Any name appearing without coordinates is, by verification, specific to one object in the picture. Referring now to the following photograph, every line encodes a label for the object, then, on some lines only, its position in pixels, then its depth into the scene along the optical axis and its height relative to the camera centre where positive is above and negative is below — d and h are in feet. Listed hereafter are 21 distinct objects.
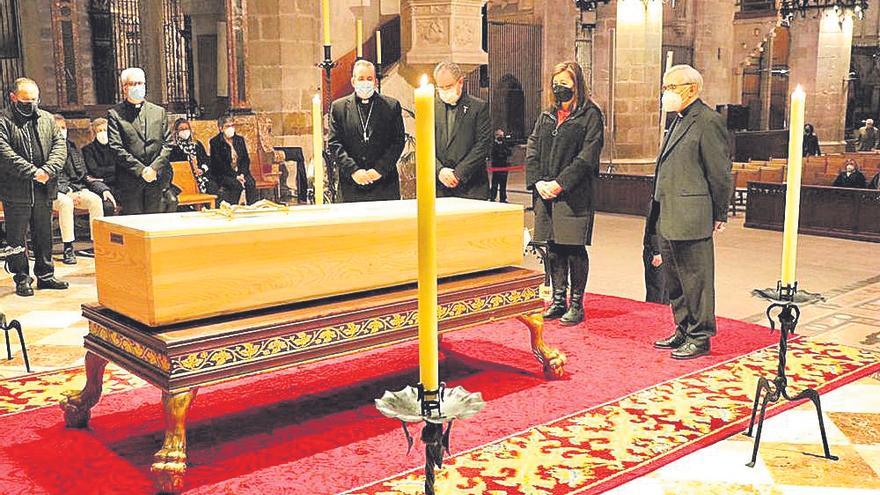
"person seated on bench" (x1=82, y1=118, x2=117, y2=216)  28.34 -1.42
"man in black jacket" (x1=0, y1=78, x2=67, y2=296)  21.83 -1.28
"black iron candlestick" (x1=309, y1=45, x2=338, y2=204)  17.69 +0.57
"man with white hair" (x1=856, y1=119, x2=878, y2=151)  62.54 -1.49
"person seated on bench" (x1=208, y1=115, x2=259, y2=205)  31.09 -1.49
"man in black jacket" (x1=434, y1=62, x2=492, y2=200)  18.54 -0.31
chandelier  63.26 +7.91
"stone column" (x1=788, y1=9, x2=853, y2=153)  68.33 +3.83
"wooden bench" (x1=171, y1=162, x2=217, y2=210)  30.48 -2.32
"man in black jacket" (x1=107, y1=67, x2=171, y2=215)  21.18 -0.64
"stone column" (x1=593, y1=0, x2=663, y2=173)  43.86 +1.98
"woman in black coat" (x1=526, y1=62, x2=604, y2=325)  17.39 -1.11
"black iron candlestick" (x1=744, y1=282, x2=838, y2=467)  10.39 -2.44
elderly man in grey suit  15.42 -1.31
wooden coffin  10.57 -1.75
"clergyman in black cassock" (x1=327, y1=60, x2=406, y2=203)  18.42 -0.45
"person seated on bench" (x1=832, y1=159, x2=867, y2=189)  34.42 -2.39
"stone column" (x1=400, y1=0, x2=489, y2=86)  30.89 +2.99
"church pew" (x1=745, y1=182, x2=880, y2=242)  32.04 -3.50
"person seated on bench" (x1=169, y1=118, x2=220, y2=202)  31.50 -1.20
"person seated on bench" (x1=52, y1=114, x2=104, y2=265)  26.78 -2.30
